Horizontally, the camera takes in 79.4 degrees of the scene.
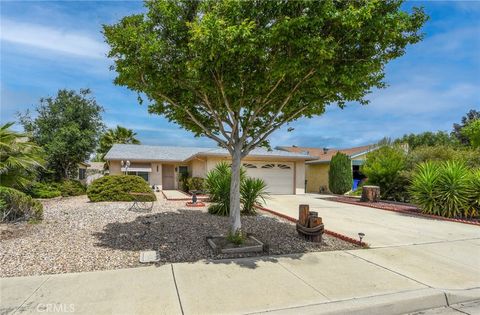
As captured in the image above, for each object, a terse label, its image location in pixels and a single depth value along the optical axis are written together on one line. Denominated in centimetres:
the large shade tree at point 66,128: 2044
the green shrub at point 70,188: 1880
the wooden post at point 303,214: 715
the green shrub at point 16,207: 788
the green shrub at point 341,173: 2116
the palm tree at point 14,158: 835
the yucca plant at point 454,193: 1062
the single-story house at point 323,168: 2433
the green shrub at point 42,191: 1709
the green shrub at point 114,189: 1397
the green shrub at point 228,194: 1039
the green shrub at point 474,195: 1051
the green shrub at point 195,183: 1872
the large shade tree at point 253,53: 492
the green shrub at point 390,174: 1625
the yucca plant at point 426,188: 1125
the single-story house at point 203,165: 2005
